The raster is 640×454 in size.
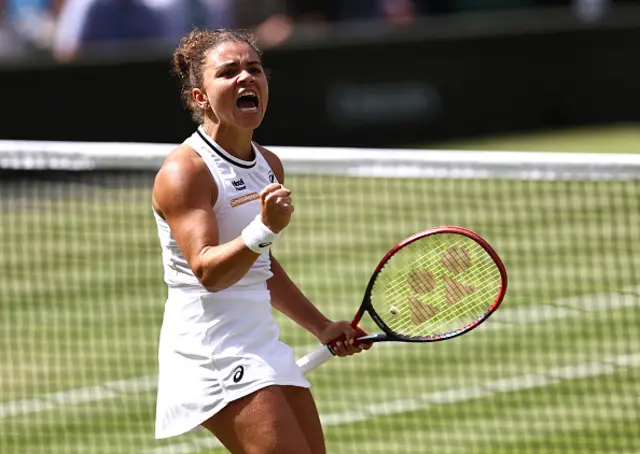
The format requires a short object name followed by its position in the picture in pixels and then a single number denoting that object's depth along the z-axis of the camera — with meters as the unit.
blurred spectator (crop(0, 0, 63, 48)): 36.53
